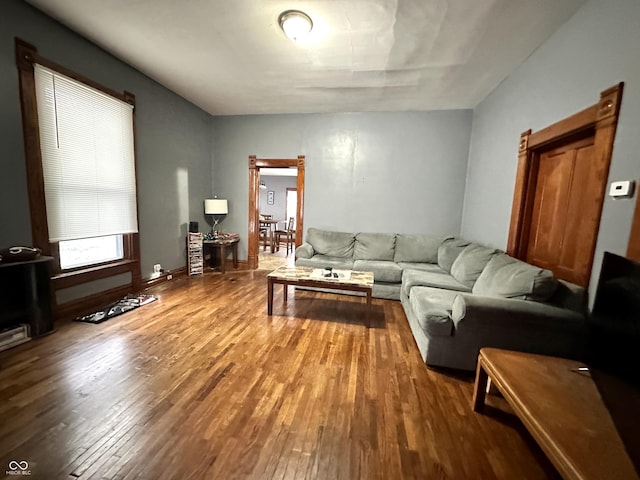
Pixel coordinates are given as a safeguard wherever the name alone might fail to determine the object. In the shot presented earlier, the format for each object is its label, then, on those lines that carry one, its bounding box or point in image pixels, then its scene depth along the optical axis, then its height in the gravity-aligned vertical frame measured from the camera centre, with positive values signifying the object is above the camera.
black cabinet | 2.15 -0.81
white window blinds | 2.47 +0.47
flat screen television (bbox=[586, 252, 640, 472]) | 1.09 -0.55
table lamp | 4.74 +0.02
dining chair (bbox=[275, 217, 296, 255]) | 7.56 -0.68
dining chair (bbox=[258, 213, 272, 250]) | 7.58 -0.69
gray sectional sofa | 1.79 -0.73
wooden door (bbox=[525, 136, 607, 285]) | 1.87 +0.09
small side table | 4.61 -0.72
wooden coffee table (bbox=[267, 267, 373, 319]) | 2.80 -0.74
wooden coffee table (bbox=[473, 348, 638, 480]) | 0.92 -0.82
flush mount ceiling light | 2.16 +1.59
